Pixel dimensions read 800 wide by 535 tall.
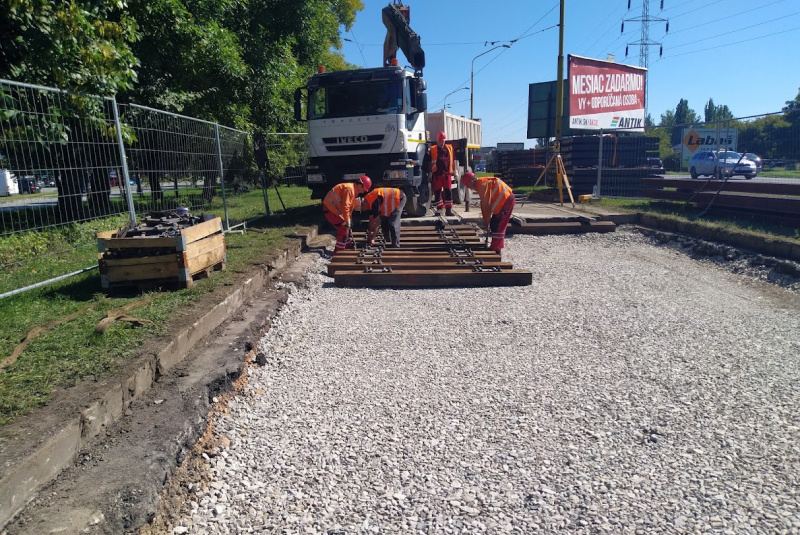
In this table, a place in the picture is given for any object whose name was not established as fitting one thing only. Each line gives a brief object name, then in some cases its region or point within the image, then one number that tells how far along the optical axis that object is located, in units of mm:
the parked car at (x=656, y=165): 17789
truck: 10688
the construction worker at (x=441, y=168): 12141
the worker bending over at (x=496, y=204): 8523
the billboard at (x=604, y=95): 20734
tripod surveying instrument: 14711
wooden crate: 5445
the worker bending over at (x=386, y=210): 8414
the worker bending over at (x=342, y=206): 8453
